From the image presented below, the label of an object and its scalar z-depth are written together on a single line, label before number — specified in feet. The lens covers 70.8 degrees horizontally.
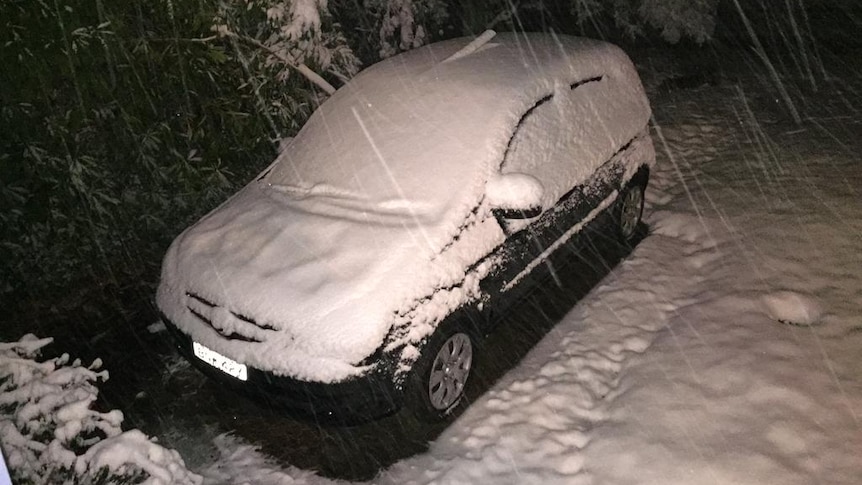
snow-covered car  10.44
